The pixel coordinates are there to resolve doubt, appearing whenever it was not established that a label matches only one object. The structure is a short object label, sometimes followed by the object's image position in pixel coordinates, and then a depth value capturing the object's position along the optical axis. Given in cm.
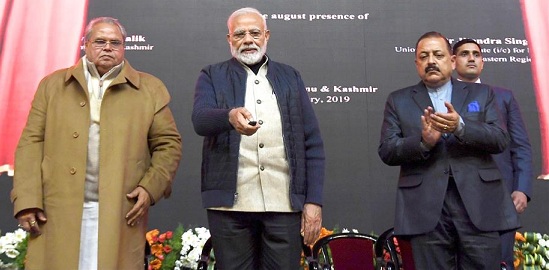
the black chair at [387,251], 314
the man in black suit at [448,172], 243
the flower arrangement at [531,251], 385
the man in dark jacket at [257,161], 239
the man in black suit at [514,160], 321
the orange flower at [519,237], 391
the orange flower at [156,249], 374
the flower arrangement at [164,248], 367
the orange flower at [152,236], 382
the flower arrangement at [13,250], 359
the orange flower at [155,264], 364
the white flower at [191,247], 367
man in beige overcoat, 234
